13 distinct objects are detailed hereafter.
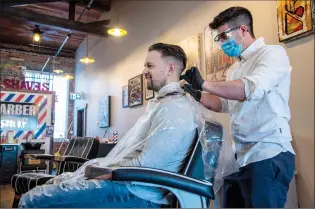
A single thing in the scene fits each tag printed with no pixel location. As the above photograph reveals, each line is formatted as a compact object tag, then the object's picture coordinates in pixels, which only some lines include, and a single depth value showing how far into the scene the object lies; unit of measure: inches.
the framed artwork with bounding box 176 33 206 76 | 132.7
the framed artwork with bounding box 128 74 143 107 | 183.9
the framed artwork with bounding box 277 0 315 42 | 83.4
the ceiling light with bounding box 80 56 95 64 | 178.0
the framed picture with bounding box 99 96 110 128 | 223.7
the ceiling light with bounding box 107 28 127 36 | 181.3
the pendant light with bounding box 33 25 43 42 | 152.0
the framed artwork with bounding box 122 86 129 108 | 202.1
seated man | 44.2
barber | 45.5
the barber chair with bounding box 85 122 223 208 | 36.6
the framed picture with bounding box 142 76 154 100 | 171.0
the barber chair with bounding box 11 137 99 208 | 76.3
